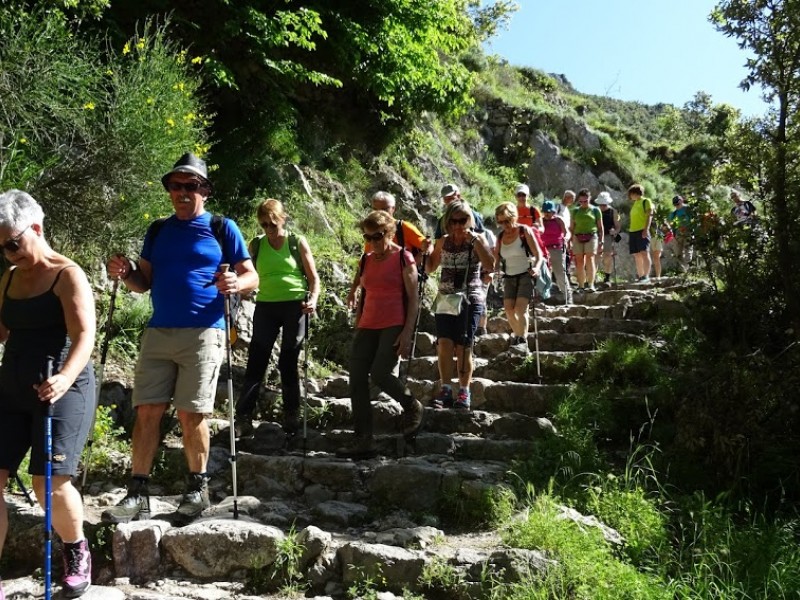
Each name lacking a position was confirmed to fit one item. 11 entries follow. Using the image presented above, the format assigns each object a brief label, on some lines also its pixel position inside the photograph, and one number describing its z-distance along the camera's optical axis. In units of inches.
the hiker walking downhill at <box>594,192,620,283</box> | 541.0
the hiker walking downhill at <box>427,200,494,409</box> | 269.1
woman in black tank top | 134.1
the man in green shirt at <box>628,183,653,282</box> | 505.7
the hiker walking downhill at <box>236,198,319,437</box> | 246.5
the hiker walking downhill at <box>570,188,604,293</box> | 476.7
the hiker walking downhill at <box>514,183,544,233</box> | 409.4
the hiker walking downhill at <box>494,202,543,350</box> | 328.8
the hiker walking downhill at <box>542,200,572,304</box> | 442.6
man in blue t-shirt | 169.8
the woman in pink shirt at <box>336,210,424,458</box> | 226.4
